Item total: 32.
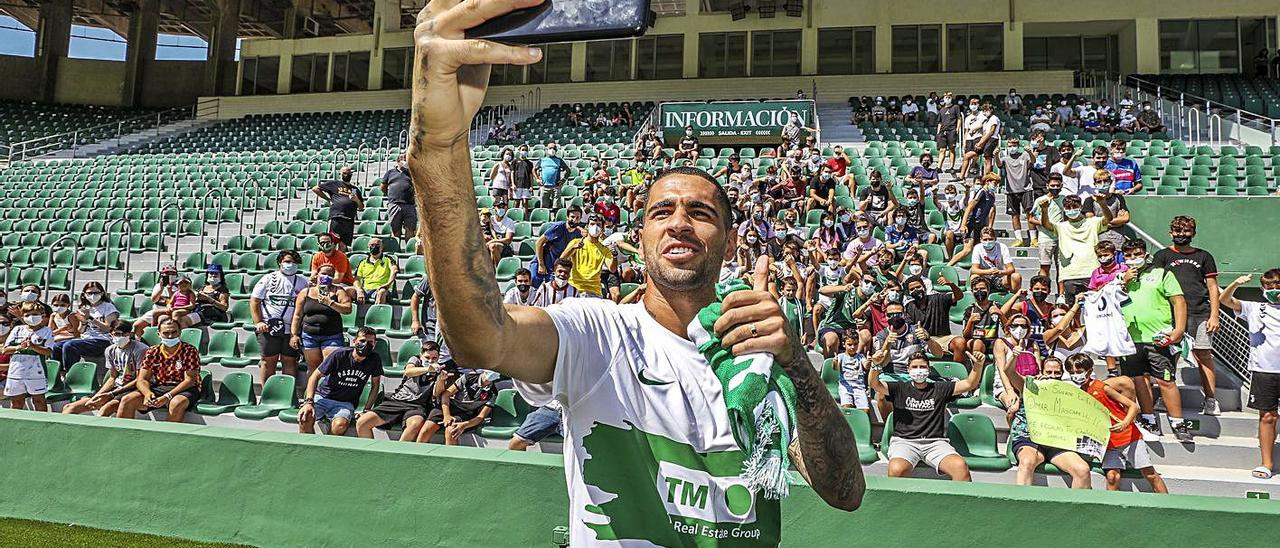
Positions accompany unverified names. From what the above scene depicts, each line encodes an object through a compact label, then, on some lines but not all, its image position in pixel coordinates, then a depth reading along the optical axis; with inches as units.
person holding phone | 52.6
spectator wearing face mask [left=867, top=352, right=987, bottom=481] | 233.9
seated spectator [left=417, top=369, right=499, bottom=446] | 274.8
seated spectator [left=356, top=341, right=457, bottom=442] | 278.1
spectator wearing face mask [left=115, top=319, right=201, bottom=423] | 302.0
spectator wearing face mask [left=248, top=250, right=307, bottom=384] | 327.9
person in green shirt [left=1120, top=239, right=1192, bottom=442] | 262.4
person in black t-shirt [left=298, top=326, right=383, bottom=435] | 281.9
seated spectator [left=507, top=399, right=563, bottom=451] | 255.6
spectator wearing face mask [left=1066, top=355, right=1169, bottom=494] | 225.9
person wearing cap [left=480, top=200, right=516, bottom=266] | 407.5
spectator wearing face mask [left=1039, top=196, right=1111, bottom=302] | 341.4
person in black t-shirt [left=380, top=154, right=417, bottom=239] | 457.1
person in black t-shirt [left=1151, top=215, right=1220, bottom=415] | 290.8
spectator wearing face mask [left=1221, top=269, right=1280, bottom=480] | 241.3
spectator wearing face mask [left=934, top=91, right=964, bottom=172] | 590.4
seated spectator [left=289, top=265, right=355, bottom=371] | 322.0
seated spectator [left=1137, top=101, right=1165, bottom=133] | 754.2
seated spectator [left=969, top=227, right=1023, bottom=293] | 351.3
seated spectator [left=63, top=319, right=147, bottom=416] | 307.1
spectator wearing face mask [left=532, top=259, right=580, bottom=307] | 343.6
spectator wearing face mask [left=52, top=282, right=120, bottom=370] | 350.3
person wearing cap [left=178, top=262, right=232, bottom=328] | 380.5
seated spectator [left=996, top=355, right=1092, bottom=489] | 223.1
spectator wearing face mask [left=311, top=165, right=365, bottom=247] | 436.5
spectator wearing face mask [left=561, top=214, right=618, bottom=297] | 362.6
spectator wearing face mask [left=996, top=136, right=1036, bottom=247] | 453.1
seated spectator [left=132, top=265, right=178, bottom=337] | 366.0
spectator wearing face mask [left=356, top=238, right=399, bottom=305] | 394.0
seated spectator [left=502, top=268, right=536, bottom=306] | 342.0
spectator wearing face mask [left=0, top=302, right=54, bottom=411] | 319.3
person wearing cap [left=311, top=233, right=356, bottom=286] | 378.3
